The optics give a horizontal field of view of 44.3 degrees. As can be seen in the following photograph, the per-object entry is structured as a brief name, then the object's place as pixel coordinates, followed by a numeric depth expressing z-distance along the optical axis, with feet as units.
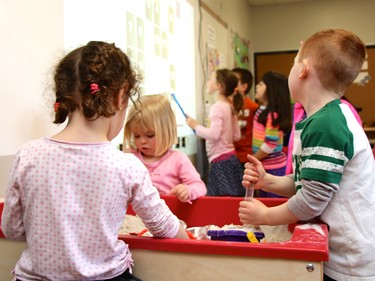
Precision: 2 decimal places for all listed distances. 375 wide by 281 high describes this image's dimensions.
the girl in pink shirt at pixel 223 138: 9.66
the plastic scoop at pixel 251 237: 3.78
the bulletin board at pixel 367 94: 18.35
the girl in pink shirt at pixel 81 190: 2.75
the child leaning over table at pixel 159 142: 5.28
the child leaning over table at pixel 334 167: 3.09
